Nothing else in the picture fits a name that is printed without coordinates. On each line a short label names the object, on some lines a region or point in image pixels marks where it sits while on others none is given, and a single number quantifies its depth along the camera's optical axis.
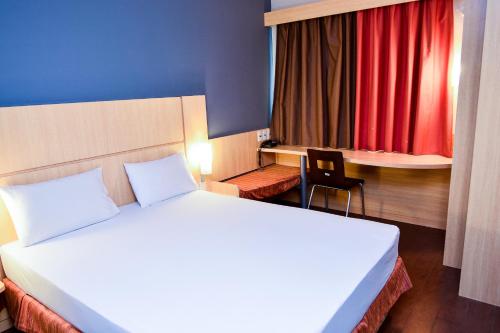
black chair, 3.05
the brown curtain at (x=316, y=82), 3.54
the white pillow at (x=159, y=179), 2.62
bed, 1.38
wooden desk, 2.90
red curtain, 3.02
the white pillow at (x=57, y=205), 1.99
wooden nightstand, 3.11
